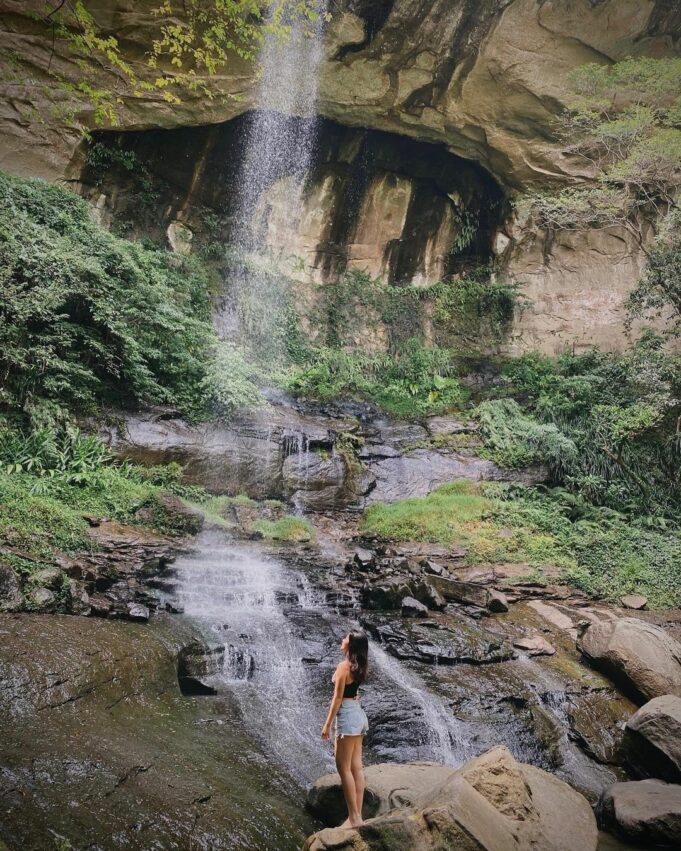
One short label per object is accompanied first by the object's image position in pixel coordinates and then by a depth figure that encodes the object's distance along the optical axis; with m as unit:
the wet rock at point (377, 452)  13.64
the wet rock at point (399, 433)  14.41
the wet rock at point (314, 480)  12.01
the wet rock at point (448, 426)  14.83
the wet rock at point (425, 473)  12.77
